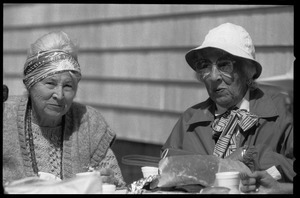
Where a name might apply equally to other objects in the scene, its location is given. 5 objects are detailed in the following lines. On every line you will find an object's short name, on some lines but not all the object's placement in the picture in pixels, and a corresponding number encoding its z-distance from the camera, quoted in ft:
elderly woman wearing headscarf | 12.55
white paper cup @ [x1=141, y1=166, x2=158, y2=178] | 11.60
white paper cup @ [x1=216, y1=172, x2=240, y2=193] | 10.69
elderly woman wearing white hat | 12.26
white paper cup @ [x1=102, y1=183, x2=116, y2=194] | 10.99
